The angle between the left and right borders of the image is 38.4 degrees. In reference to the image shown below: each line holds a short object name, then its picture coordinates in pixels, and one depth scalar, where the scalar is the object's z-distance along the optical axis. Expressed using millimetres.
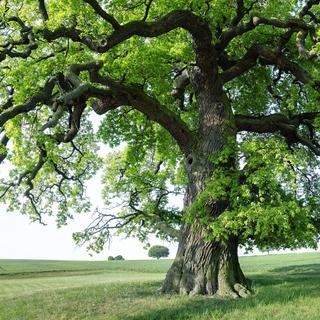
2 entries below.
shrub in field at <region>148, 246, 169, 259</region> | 112000
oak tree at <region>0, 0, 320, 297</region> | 16906
